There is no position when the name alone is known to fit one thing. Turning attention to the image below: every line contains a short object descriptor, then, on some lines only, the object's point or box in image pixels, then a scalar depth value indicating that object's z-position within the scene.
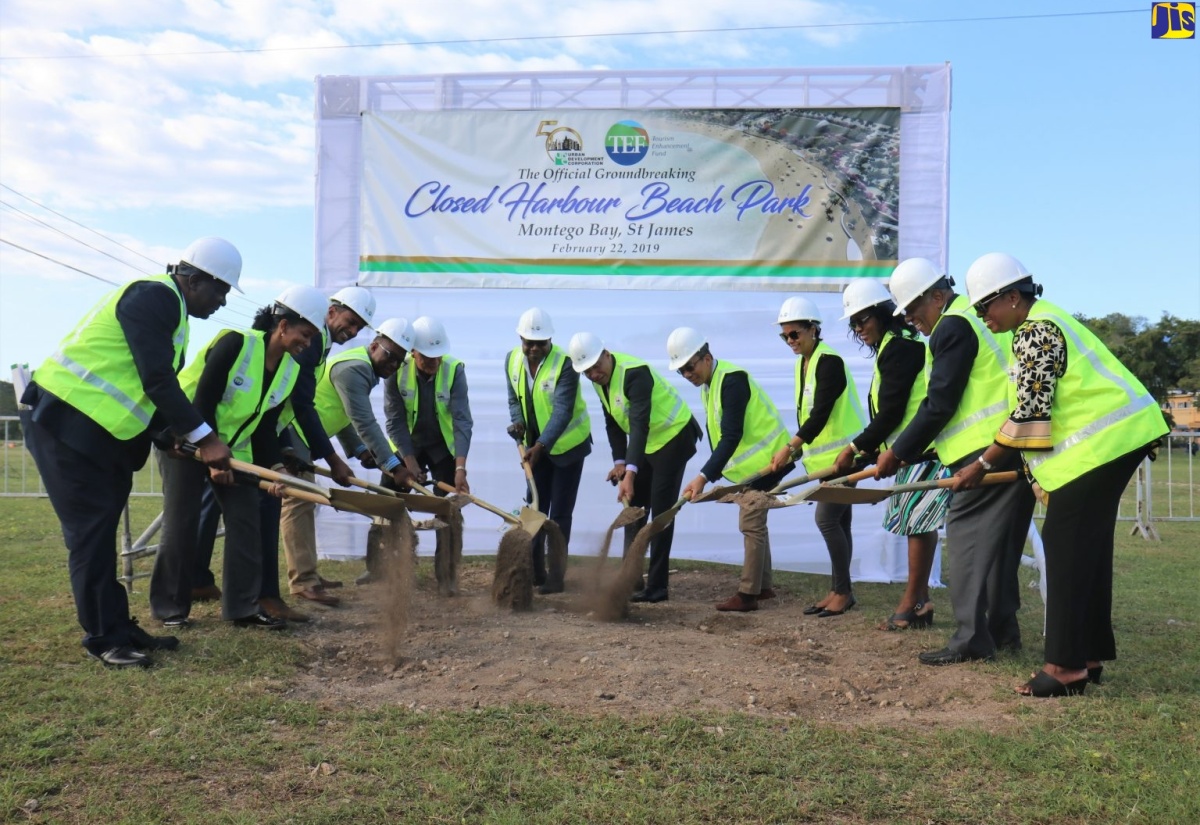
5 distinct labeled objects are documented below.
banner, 7.98
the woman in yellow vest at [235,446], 5.13
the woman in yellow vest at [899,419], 5.41
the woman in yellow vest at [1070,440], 4.00
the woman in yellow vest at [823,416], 6.11
